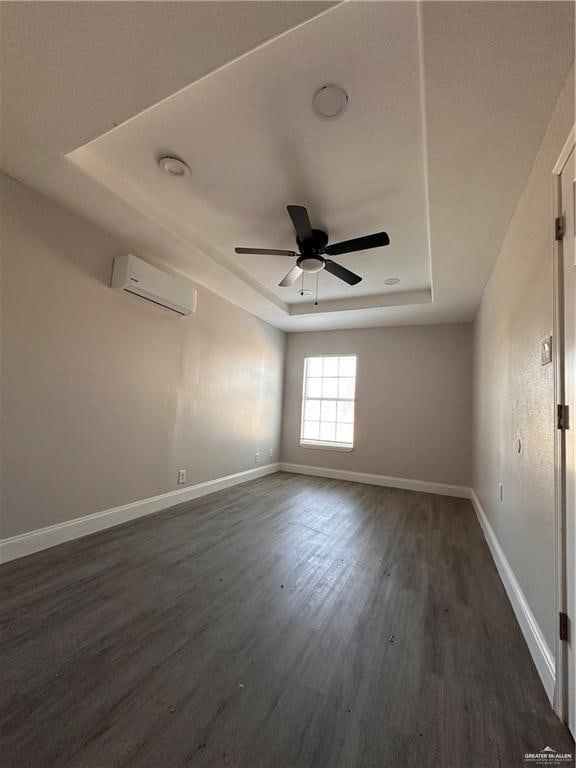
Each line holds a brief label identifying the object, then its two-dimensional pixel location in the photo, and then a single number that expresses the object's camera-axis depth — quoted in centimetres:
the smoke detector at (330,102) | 153
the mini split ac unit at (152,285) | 269
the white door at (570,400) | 114
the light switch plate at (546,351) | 138
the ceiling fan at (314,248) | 220
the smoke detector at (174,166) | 202
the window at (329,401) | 537
